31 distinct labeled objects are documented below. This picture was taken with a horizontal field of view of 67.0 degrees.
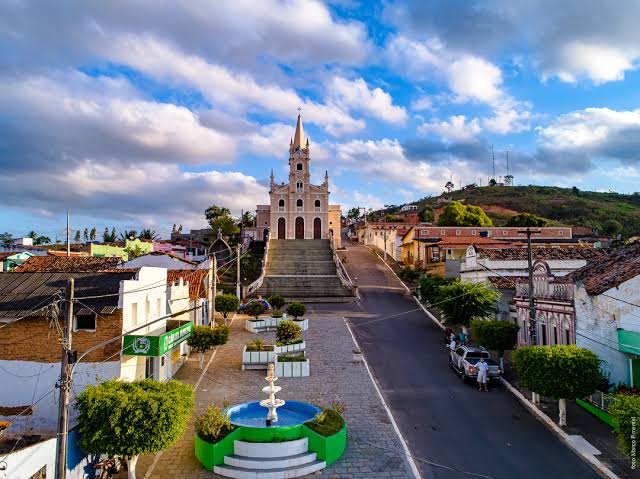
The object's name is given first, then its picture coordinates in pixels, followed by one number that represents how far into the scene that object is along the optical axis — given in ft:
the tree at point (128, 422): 39.86
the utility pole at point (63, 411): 34.86
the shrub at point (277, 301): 131.54
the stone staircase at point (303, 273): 156.04
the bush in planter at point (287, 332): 85.92
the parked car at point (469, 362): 69.87
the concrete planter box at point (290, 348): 81.71
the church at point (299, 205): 250.98
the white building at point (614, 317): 57.26
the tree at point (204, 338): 77.71
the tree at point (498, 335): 77.20
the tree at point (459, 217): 257.75
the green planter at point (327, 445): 44.57
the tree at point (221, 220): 290.99
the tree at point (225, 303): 115.14
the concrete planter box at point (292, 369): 73.05
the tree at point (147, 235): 308.48
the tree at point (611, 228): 294.37
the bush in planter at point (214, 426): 44.96
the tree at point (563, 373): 52.95
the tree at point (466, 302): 94.38
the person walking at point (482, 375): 67.82
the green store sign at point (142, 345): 55.36
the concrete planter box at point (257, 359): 78.33
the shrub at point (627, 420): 38.04
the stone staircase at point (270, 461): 42.60
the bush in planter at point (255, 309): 114.21
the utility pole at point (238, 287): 132.27
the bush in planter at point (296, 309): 112.27
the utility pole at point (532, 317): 67.10
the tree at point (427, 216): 350.46
